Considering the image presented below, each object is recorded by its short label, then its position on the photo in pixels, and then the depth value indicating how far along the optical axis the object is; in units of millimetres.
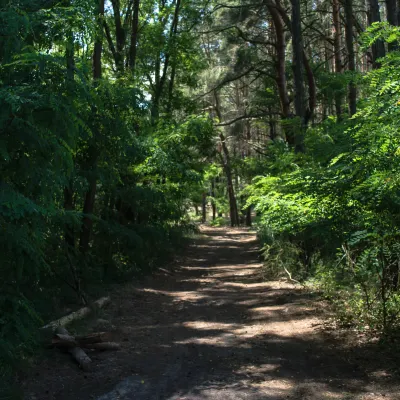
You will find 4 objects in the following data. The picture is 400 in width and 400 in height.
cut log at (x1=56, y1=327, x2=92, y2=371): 6484
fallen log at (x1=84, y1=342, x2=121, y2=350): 7216
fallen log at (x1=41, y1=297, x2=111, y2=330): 7780
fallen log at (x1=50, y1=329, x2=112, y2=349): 6930
